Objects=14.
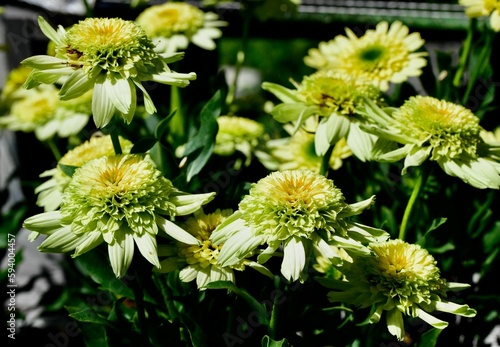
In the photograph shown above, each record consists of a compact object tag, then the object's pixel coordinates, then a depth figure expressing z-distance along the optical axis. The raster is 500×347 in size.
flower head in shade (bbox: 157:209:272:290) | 0.57
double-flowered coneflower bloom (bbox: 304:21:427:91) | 0.72
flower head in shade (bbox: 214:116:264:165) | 0.77
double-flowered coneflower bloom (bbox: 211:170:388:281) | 0.54
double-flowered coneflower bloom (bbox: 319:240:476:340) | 0.56
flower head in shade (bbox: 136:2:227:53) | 0.78
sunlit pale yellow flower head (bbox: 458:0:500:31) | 0.72
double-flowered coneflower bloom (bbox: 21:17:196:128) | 0.55
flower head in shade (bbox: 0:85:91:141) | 0.82
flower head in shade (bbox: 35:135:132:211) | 0.63
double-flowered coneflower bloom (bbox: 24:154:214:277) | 0.54
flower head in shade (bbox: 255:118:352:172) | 0.71
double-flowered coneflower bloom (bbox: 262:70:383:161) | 0.63
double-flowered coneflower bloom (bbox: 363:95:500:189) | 0.59
